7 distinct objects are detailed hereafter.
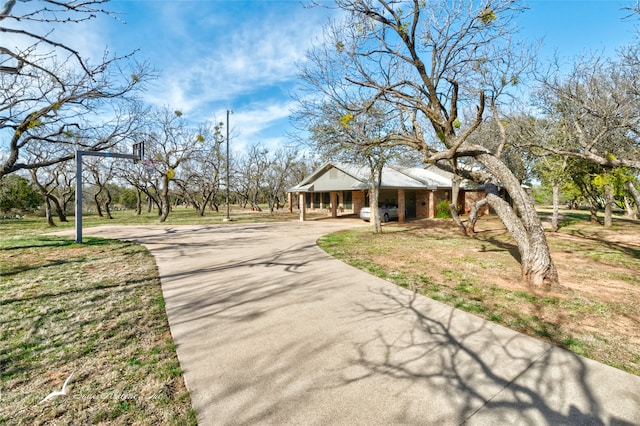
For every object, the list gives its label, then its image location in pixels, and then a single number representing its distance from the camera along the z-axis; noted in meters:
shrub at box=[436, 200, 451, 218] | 21.97
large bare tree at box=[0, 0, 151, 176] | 5.84
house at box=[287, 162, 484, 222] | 19.84
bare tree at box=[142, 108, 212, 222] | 20.20
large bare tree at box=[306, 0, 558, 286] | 5.72
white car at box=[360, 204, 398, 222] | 19.64
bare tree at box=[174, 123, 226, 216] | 25.22
